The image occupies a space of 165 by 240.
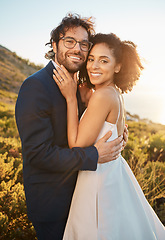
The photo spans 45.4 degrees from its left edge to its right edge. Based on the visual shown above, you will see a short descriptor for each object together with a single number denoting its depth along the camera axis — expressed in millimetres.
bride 1896
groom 1645
